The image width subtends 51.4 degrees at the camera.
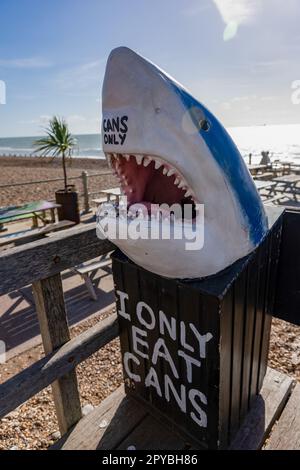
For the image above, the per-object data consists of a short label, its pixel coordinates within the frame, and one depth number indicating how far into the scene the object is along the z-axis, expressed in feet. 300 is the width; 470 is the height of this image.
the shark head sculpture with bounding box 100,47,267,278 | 3.75
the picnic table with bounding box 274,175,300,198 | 29.72
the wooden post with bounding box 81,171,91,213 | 28.71
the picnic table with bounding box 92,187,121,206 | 25.52
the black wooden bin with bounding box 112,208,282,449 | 4.68
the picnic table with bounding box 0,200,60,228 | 20.76
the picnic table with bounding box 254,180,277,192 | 26.37
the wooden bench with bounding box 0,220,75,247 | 17.95
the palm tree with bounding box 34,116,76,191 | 26.86
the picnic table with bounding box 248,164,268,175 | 39.35
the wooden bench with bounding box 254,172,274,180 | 40.06
